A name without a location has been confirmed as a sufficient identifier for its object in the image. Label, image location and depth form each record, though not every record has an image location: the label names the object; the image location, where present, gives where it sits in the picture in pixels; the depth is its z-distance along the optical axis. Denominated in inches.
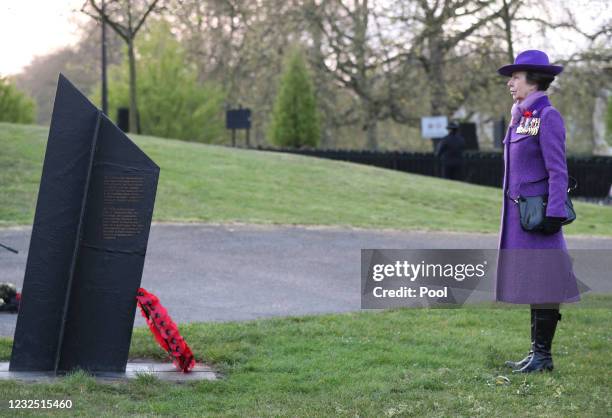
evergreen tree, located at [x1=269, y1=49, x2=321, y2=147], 1318.9
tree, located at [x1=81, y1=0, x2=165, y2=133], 1153.8
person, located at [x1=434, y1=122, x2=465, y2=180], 987.9
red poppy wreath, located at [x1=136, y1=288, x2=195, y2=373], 249.9
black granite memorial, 240.7
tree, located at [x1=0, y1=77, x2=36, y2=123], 1386.6
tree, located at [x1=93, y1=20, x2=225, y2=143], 1370.6
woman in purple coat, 243.8
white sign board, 1222.9
